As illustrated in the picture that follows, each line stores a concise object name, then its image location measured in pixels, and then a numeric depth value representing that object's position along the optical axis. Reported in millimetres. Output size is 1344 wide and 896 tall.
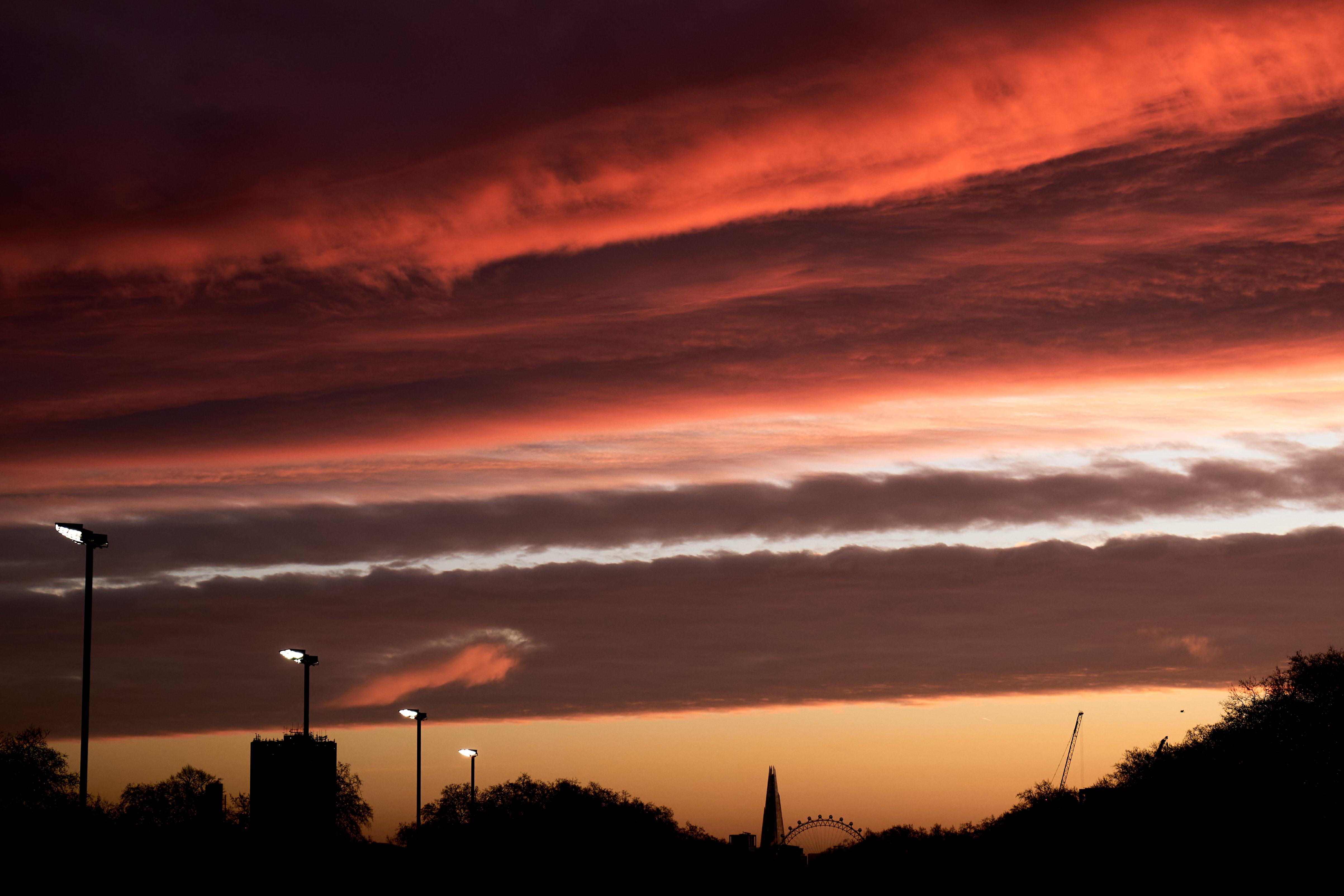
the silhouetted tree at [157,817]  115644
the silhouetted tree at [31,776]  152500
